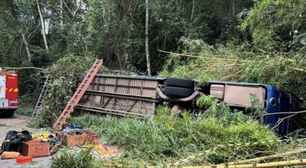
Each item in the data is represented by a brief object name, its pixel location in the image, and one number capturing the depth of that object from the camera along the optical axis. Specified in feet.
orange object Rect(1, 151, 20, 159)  18.19
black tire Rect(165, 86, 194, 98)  24.76
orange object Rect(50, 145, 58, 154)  19.76
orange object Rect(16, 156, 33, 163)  17.53
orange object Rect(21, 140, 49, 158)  18.63
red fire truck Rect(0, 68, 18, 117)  39.78
